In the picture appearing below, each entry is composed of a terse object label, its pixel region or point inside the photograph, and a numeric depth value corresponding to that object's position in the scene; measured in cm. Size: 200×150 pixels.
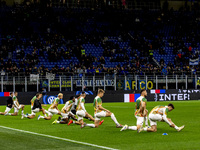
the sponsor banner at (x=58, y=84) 4094
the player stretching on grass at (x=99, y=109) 1755
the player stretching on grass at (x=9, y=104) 2831
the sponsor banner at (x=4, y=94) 3903
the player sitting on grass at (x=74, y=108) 2189
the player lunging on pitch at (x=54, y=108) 2288
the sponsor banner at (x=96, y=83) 4200
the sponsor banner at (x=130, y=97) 4464
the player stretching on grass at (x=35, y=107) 2511
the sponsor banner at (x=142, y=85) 4391
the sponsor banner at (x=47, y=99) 4081
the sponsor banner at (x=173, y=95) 4600
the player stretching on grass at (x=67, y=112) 2141
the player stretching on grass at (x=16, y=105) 2758
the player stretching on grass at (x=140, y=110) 1641
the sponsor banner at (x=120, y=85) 4312
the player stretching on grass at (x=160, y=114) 1602
